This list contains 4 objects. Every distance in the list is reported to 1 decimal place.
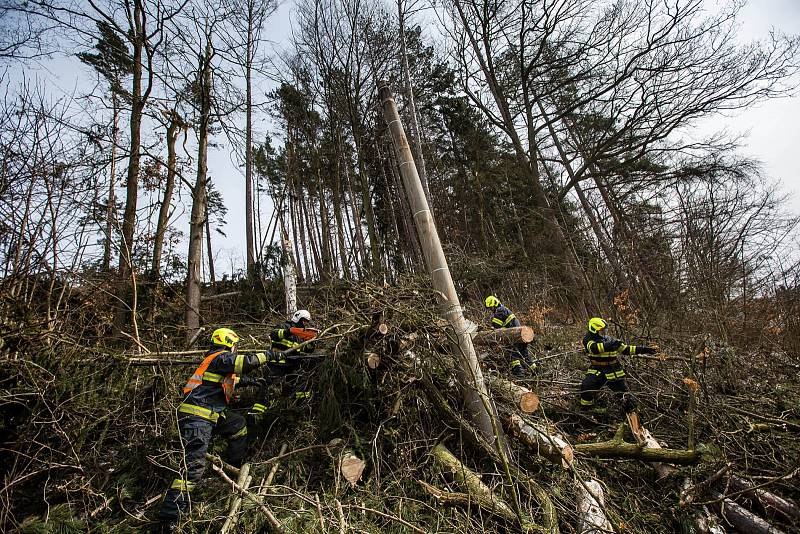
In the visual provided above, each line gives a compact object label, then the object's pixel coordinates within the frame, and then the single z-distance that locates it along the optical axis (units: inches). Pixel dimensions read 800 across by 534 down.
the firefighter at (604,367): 182.9
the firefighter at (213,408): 141.6
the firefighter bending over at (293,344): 183.2
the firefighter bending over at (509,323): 219.9
